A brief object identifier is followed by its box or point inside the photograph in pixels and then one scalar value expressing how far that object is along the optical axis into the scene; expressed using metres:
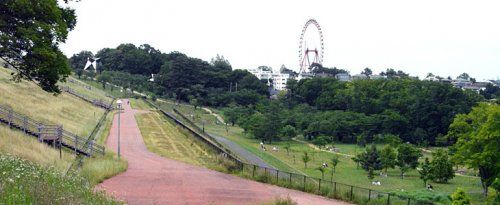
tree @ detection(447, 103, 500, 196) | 33.88
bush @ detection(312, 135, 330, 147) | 62.47
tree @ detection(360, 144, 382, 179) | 45.09
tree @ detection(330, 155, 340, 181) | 42.28
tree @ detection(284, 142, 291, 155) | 55.28
